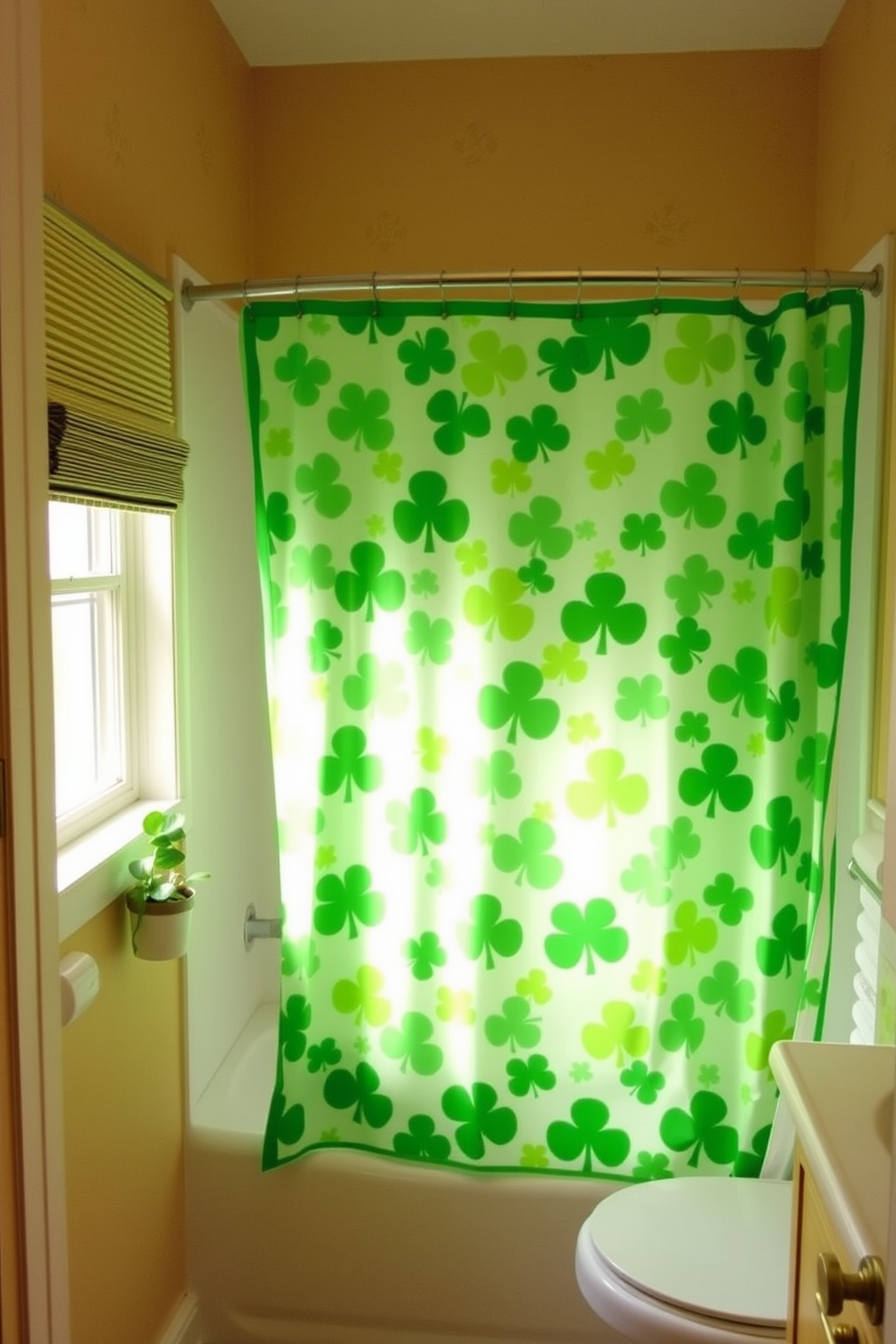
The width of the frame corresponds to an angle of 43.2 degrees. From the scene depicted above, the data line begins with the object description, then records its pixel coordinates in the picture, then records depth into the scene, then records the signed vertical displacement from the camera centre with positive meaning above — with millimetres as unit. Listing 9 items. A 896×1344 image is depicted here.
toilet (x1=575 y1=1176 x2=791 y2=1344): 1705 -1064
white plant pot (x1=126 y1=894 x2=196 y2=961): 1875 -558
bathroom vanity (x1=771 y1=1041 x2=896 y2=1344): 1006 -583
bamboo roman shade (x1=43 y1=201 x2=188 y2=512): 1570 +338
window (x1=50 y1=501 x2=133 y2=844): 1910 -130
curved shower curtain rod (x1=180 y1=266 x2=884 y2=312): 2010 +560
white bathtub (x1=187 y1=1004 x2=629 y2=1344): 2188 -1280
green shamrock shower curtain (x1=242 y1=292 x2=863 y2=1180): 2053 -213
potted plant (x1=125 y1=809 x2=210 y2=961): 1876 -517
